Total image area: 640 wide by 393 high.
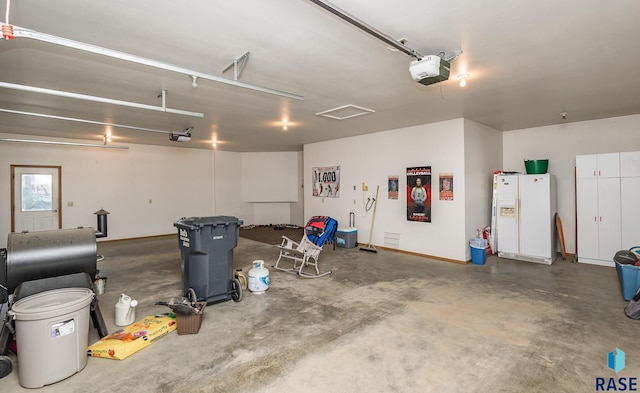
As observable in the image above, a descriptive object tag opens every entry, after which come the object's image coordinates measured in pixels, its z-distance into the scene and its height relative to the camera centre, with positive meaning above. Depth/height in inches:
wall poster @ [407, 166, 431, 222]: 256.8 +2.8
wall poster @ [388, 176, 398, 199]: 282.6 +9.7
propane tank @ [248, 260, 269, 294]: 172.6 -46.7
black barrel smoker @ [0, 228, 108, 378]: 113.0 -25.8
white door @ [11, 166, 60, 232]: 295.7 +2.5
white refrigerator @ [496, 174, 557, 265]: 236.4 -17.0
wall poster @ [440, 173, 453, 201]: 244.4 +8.5
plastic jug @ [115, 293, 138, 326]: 133.6 -49.2
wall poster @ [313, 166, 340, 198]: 336.8 +19.0
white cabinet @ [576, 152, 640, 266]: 214.7 -6.4
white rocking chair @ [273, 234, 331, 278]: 207.5 -38.1
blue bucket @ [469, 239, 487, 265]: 233.8 -41.9
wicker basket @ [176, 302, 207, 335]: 125.8 -51.6
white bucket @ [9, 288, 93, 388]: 90.3 -41.9
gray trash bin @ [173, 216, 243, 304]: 152.6 -30.4
